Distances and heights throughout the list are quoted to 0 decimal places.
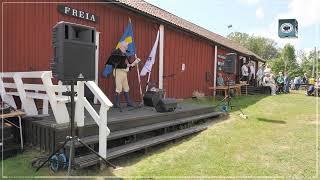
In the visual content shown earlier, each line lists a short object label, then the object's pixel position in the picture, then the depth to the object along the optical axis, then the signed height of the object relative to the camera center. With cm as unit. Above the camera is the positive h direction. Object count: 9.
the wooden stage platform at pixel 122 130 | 525 -90
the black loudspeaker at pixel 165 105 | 767 -51
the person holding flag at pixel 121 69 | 761 +31
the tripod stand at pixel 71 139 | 451 -79
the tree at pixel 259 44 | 6981 +891
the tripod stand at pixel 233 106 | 1039 -84
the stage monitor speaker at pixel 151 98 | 826 -38
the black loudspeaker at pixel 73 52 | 441 +40
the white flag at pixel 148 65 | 955 +50
